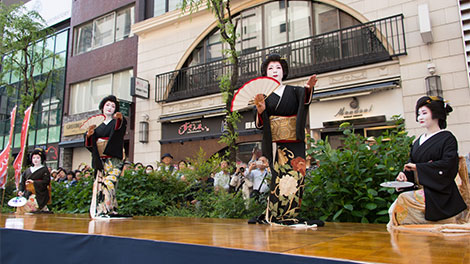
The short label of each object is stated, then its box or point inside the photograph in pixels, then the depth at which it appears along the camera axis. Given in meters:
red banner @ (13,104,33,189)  5.94
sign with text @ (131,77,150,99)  12.69
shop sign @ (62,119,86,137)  15.32
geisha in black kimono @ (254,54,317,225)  3.27
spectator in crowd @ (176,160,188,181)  6.50
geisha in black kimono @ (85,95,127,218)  4.61
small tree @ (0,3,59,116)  12.35
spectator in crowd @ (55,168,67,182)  10.36
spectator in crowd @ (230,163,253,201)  6.28
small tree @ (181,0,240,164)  6.02
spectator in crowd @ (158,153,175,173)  6.68
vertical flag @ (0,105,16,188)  5.60
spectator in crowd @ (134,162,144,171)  6.78
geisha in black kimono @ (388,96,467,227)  2.86
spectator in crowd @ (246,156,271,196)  6.30
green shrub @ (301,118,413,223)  3.81
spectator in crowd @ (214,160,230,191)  6.18
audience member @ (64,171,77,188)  8.41
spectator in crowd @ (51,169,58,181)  10.62
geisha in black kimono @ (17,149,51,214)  6.78
